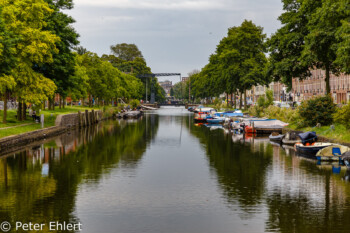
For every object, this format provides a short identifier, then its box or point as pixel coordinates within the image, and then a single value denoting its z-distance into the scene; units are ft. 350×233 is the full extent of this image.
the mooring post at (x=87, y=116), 260.25
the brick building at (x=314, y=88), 386.52
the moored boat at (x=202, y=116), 326.65
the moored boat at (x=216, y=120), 313.53
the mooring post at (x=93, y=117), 278.93
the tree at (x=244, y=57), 316.19
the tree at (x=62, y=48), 197.67
